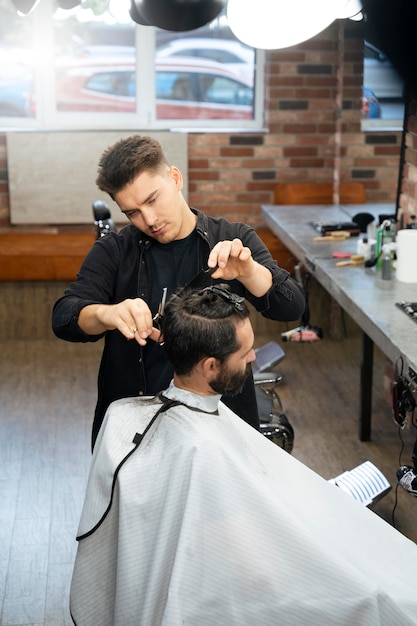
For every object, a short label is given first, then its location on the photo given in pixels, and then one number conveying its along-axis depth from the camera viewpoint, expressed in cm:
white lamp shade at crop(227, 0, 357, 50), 235
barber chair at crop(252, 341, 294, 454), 298
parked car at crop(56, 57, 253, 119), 567
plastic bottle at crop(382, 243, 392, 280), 372
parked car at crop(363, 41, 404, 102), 421
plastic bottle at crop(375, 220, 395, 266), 398
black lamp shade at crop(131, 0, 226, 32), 307
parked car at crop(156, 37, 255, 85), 564
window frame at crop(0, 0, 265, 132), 556
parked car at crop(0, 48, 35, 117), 559
